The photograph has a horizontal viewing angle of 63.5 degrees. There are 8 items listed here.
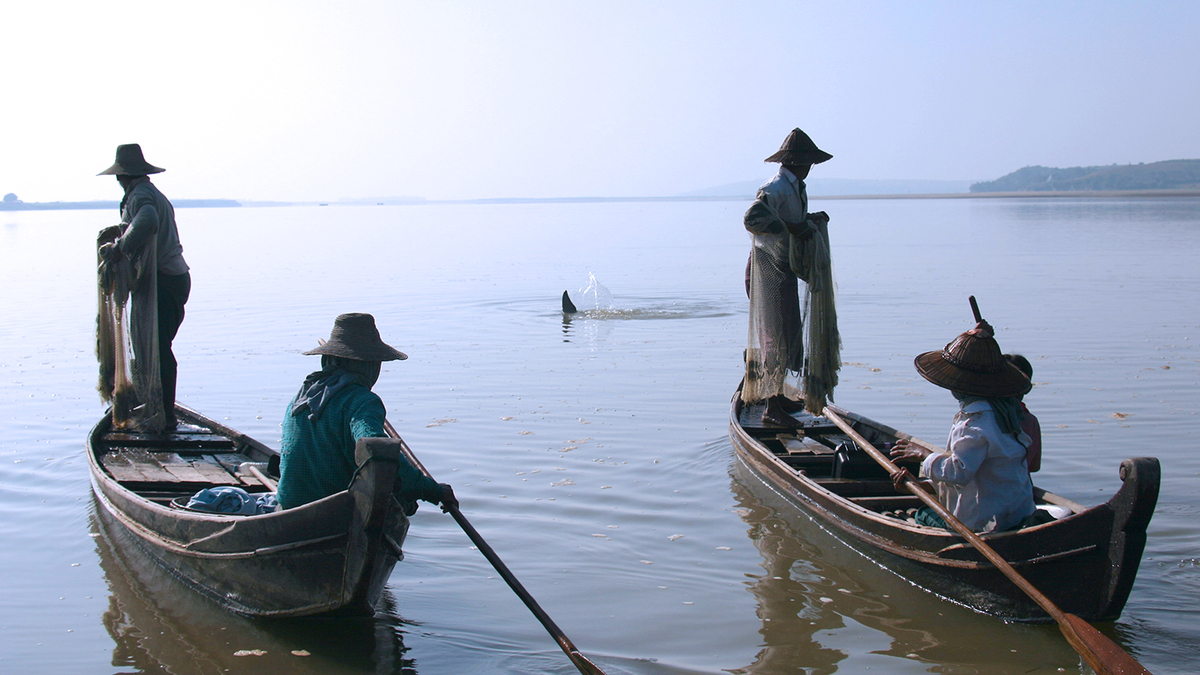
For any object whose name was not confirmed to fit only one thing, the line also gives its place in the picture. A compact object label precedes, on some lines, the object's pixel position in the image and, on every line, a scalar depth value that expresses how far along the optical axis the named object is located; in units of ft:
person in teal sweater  15.69
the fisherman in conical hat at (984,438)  16.34
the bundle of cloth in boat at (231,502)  18.03
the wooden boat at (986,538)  15.15
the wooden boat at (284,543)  15.05
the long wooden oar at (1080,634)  13.96
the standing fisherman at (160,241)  26.48
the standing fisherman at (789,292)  27.73
